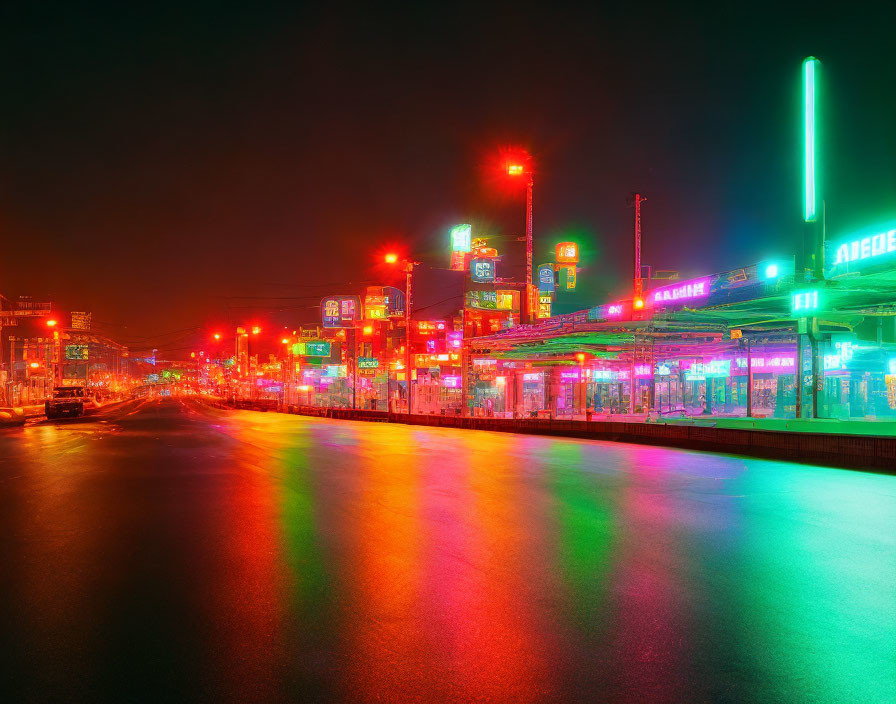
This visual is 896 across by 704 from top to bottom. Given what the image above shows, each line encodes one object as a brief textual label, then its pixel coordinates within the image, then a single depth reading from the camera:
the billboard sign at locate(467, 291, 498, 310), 46.78
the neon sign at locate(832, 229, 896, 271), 14.05
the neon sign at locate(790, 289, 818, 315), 18.31
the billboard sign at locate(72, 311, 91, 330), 97.18
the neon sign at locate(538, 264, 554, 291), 51.22
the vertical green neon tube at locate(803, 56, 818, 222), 21.30
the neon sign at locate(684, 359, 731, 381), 31.81
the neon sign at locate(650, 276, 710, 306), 21.71
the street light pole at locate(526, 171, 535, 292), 35.94
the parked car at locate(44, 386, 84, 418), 39.59
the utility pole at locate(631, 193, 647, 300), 35.66
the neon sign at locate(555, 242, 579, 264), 49.31
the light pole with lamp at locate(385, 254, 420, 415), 36.47
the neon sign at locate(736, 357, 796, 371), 29.91
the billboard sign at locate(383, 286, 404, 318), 55.97
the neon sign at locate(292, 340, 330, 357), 67.94
